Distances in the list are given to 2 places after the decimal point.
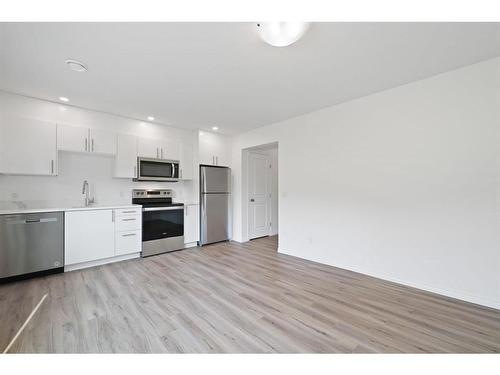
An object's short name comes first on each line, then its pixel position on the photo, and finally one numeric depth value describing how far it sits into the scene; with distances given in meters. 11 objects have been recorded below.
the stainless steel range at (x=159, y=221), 3.68
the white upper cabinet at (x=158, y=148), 3.83
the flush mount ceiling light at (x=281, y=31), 1.55
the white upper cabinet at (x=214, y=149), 4.59
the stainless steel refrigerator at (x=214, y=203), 4.42
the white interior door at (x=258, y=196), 4.93
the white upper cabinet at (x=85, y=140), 3.10
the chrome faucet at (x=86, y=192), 3.39
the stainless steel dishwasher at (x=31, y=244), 2.54
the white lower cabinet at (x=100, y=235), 2.95
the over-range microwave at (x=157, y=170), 3.81
